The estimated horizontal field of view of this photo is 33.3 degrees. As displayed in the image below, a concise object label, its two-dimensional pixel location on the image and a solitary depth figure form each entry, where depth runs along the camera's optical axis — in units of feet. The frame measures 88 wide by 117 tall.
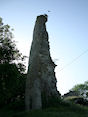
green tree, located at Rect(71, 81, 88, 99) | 173.67
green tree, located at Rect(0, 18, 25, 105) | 36.14
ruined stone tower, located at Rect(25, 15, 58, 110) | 38.55
